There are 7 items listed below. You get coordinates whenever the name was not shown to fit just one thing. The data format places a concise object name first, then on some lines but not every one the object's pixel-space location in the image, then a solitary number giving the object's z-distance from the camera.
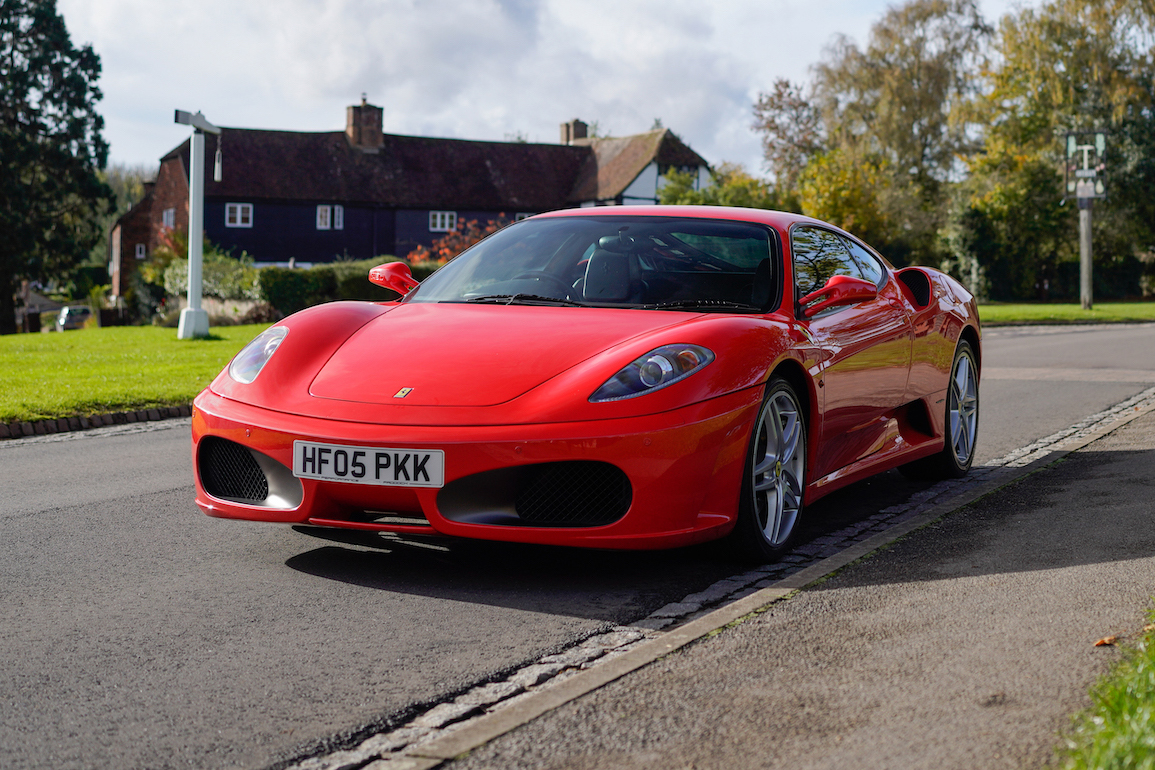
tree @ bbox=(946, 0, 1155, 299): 44.81
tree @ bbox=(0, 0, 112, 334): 47.31
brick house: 59.34
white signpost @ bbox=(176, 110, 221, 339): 21.17
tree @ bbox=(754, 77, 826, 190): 60.25
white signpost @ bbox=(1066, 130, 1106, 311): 35.06
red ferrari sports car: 4.20
